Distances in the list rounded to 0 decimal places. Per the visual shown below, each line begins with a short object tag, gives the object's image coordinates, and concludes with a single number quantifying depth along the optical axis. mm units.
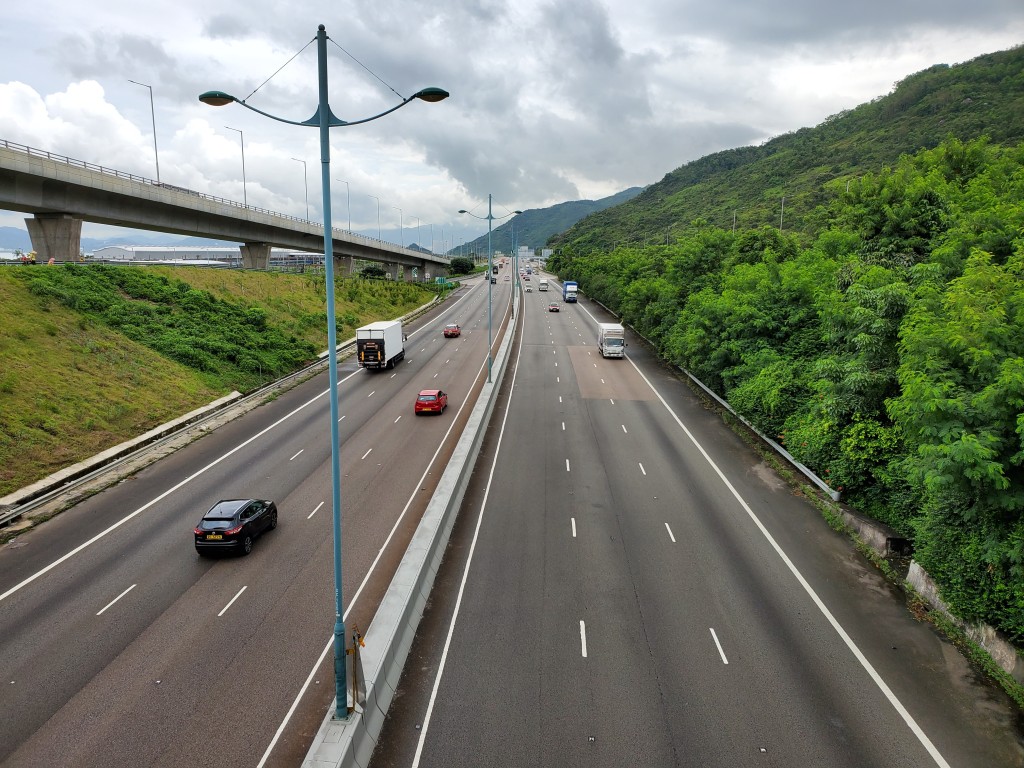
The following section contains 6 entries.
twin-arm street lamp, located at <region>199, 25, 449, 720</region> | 10266
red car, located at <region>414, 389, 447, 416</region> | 34656
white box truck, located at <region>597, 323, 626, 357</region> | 53188
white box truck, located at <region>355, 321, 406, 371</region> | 45469
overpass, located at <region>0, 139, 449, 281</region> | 34938
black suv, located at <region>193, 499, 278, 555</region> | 18203
